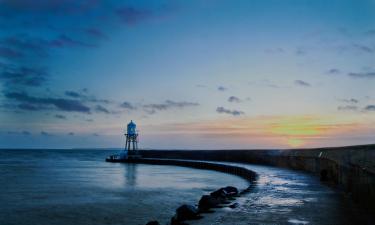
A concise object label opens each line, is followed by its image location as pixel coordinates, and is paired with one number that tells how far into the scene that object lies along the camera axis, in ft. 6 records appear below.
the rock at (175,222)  30.04
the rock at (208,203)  38.48
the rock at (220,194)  48.35
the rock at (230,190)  55.63
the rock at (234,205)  35.62
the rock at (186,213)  32.71
